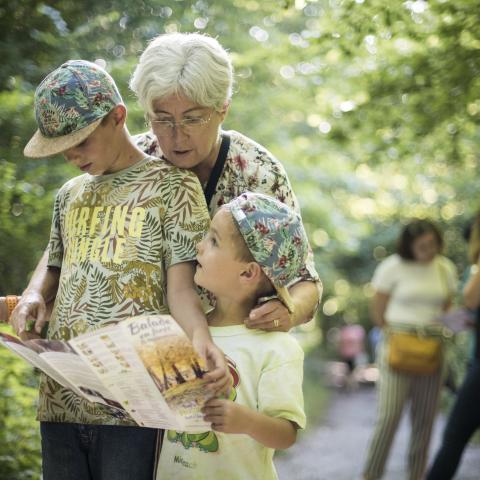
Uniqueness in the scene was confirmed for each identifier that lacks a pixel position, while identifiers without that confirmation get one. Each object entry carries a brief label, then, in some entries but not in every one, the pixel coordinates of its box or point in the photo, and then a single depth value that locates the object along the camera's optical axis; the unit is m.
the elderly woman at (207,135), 2.38
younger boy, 2.19
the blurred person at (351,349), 16.24
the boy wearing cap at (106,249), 2.23
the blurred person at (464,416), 4.44
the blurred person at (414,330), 5.66
